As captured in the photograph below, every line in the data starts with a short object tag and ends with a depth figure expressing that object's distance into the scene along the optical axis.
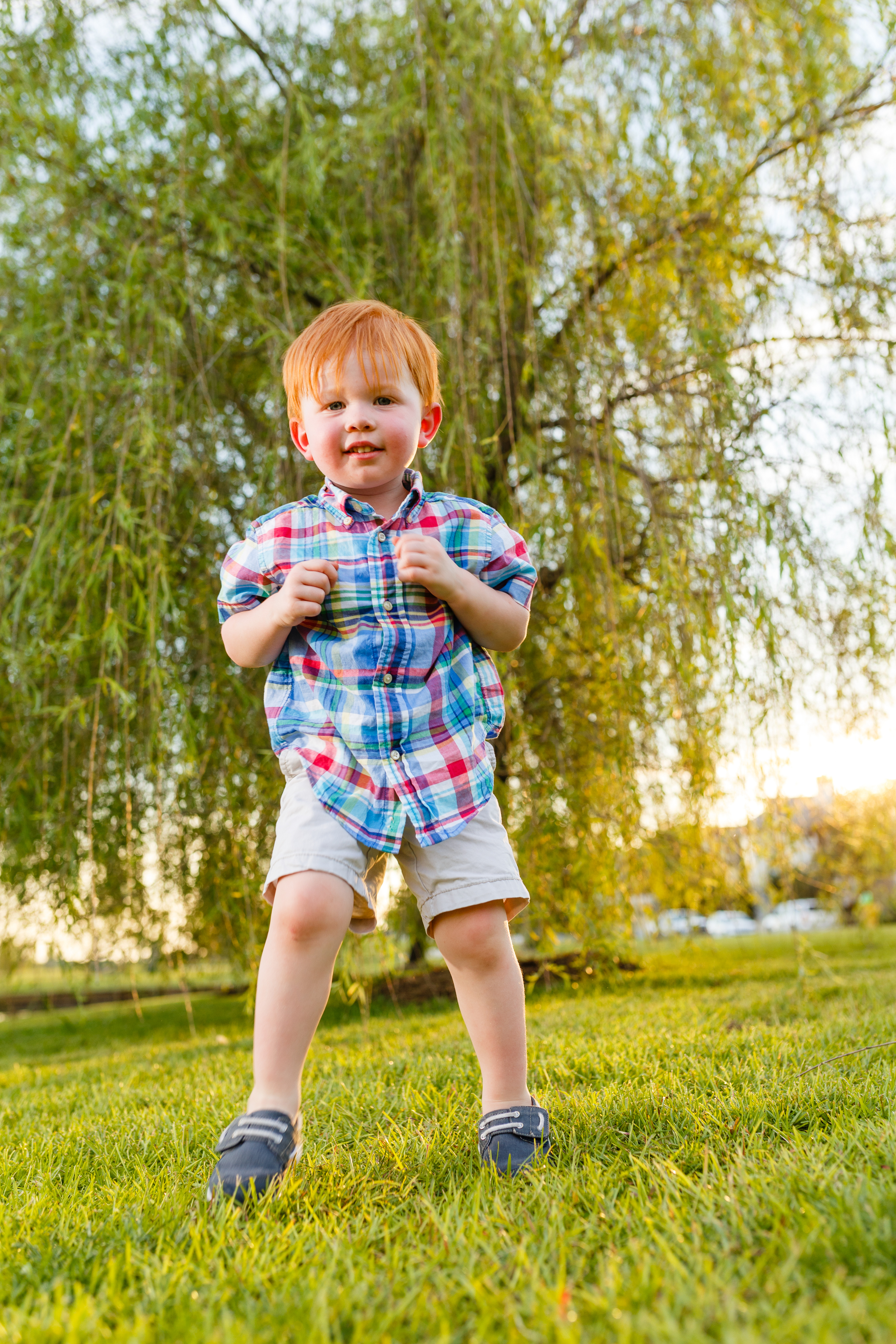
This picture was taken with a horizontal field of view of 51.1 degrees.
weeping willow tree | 2.91
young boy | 1.33
